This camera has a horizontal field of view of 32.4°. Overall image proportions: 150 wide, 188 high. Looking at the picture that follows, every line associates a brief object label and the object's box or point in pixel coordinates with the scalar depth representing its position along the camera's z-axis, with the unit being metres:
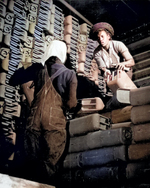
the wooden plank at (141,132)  3.34
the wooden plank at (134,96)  3.54
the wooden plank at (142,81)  5.16
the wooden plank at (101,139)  3.46
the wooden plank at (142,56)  5.70
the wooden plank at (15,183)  1.99
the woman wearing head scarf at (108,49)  4.82
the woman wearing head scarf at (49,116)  3.55
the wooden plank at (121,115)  3.84
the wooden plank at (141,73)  5.40
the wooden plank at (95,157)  3.40
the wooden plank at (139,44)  5.85
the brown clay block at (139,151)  3.28
